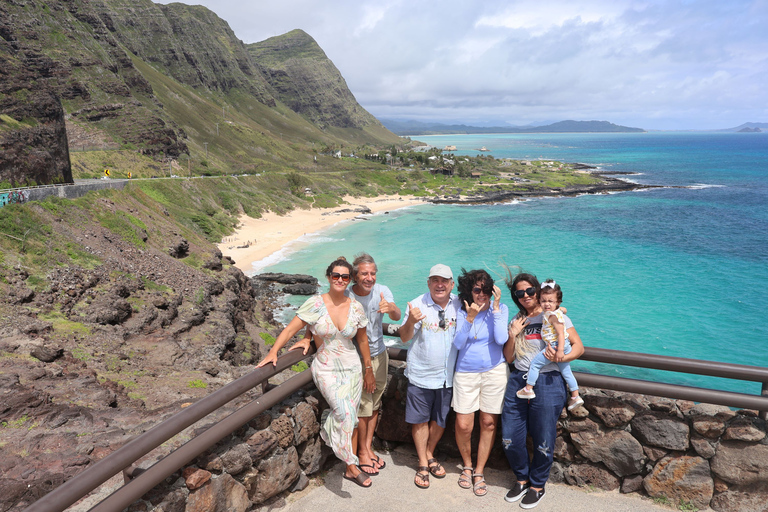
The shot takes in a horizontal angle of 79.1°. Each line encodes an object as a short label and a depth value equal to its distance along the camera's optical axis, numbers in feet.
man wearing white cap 14.87
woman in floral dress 14.24
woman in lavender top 14.60
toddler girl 13.87
